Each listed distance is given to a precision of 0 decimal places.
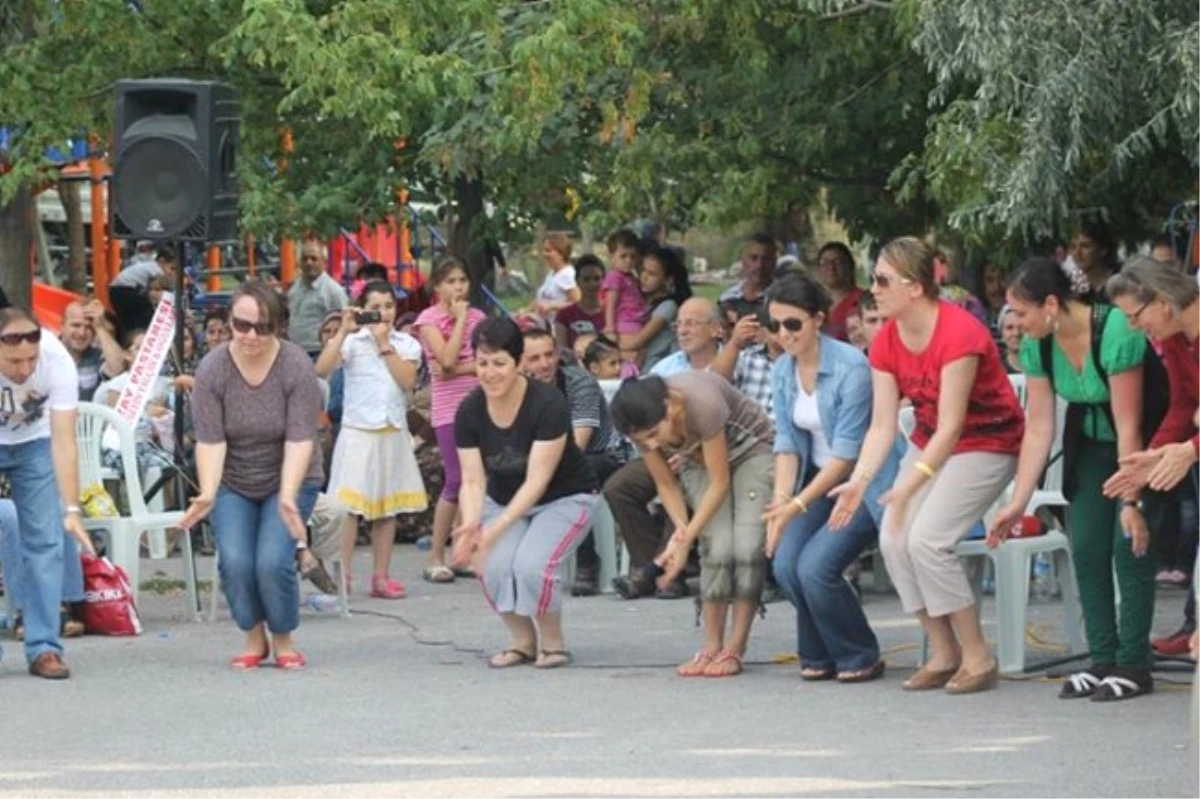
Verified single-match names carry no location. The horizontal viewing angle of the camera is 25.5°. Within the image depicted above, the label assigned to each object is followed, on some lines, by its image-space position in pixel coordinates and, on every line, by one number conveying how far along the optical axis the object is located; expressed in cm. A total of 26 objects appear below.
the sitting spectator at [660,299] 1744
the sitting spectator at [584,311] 1781
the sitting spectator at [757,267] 1759
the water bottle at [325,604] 1396
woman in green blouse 1007
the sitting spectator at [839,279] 1639
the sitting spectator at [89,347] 1700
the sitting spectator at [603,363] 1591
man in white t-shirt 1148
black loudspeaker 1457
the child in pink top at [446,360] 1517
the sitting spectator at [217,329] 1658
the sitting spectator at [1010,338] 1388
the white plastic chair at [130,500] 1369
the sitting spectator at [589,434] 1459
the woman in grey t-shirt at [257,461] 1159
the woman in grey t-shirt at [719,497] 1098
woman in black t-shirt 1147
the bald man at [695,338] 1396
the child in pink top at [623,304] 1767
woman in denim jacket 1084
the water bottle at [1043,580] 1380
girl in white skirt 1456
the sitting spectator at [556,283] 1883
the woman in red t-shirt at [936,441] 1039
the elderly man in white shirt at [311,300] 1964
